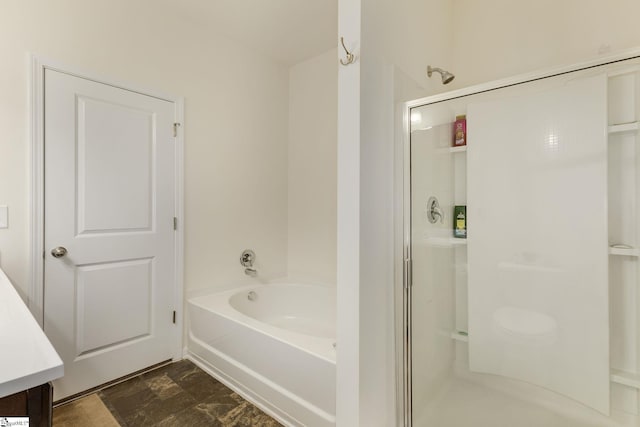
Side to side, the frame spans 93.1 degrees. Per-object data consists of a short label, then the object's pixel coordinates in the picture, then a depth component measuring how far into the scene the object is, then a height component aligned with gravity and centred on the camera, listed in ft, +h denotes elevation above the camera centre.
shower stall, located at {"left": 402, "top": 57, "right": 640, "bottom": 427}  4.39 -0.63
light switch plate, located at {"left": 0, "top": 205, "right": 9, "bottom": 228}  5.25 -0.04
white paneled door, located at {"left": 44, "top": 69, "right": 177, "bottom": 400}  5.82 -0.33
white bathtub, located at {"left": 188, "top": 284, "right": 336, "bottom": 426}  4.95 -2.75
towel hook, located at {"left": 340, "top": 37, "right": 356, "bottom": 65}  4.27 +2.22
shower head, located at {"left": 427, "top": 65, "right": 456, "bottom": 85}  5.83 +2.75
